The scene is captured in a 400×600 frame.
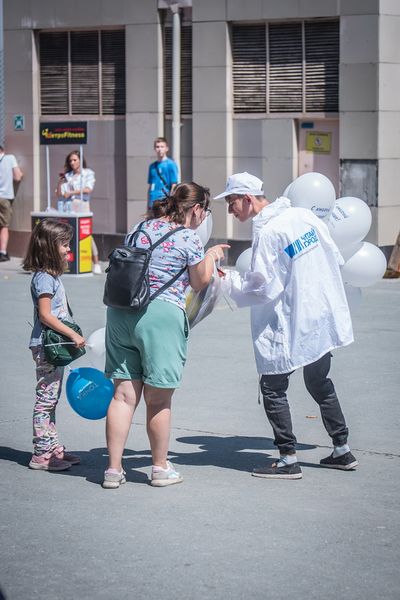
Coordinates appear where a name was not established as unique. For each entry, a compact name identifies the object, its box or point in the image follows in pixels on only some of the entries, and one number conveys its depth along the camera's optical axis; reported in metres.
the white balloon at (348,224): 10.31
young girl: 9.28
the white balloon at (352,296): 10.64
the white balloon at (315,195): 10.00
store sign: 23.60
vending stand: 23.01
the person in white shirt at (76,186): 23.86
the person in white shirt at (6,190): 26.37
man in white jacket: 8.82
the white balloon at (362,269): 10.47
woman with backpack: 8.58
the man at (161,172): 23.75
